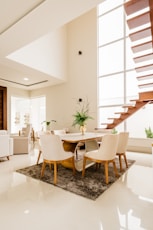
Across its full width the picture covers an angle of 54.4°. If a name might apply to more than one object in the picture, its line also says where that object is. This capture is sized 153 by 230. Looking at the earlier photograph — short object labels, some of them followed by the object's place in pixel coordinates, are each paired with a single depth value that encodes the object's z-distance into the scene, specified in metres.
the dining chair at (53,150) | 2.43
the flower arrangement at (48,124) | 6.79
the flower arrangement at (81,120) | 3.45
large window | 5.16
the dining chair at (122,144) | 3.05
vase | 3.49
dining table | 3.07
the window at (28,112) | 7.86
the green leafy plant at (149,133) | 4.73
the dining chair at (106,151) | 2.40
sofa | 3.69
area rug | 2.14
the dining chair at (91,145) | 3.76
